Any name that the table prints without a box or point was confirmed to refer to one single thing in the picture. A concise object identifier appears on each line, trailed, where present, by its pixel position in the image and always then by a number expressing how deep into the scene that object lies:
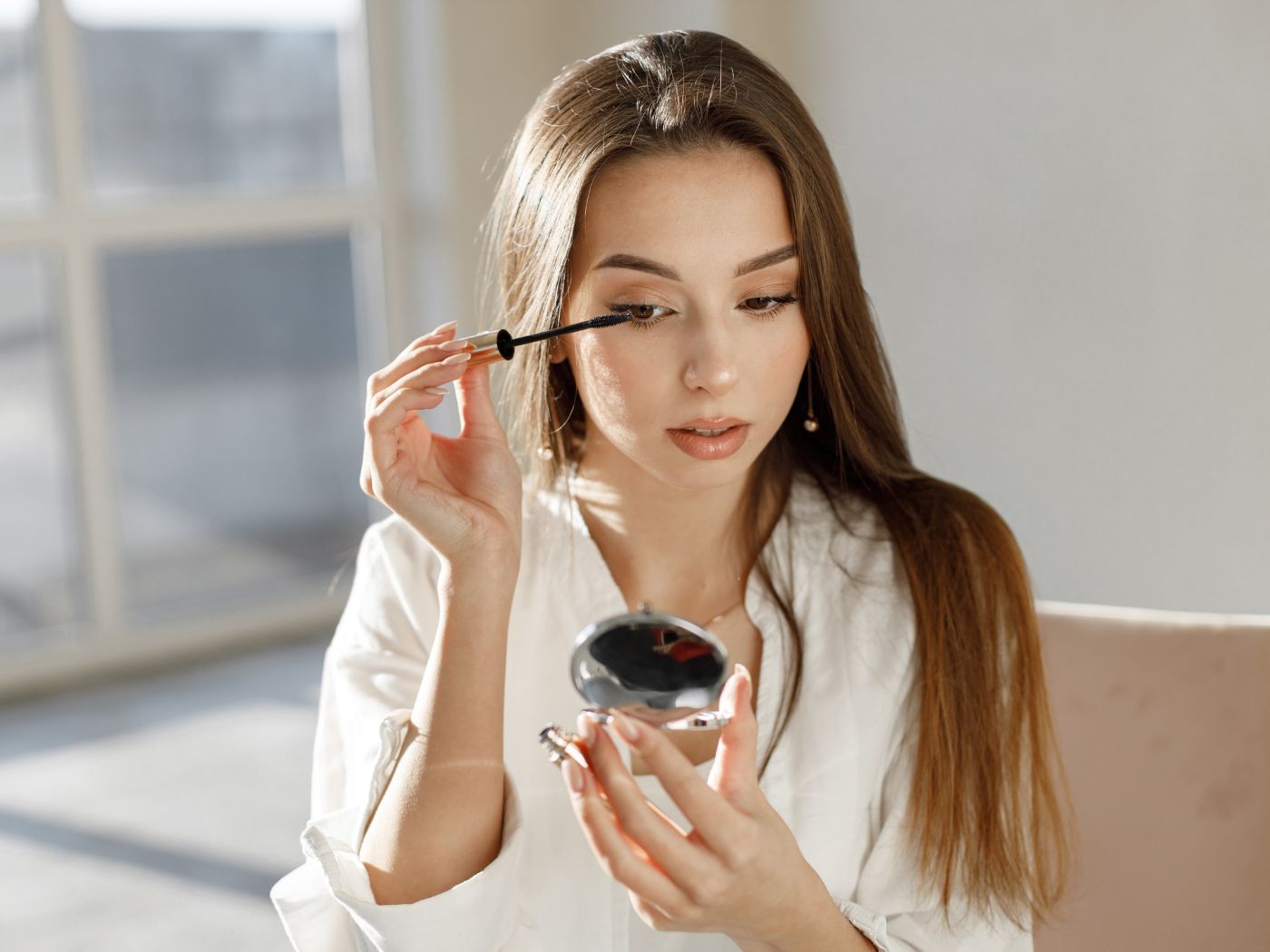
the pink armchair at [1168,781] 1.28
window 3.54
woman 1.14
